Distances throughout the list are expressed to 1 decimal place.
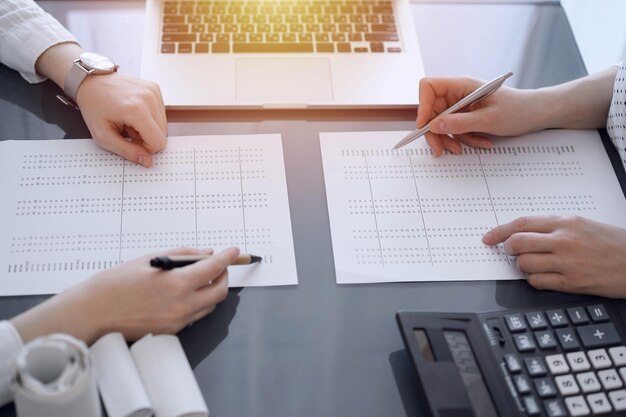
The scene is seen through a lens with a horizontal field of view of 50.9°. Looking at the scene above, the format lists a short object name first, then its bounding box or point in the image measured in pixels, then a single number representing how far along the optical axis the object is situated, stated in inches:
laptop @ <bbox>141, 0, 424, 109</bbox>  39.0
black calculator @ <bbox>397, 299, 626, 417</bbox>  27.3
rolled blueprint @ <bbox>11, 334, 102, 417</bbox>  20.3
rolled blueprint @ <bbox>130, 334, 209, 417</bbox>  25.6
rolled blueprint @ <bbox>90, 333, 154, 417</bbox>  25.2
